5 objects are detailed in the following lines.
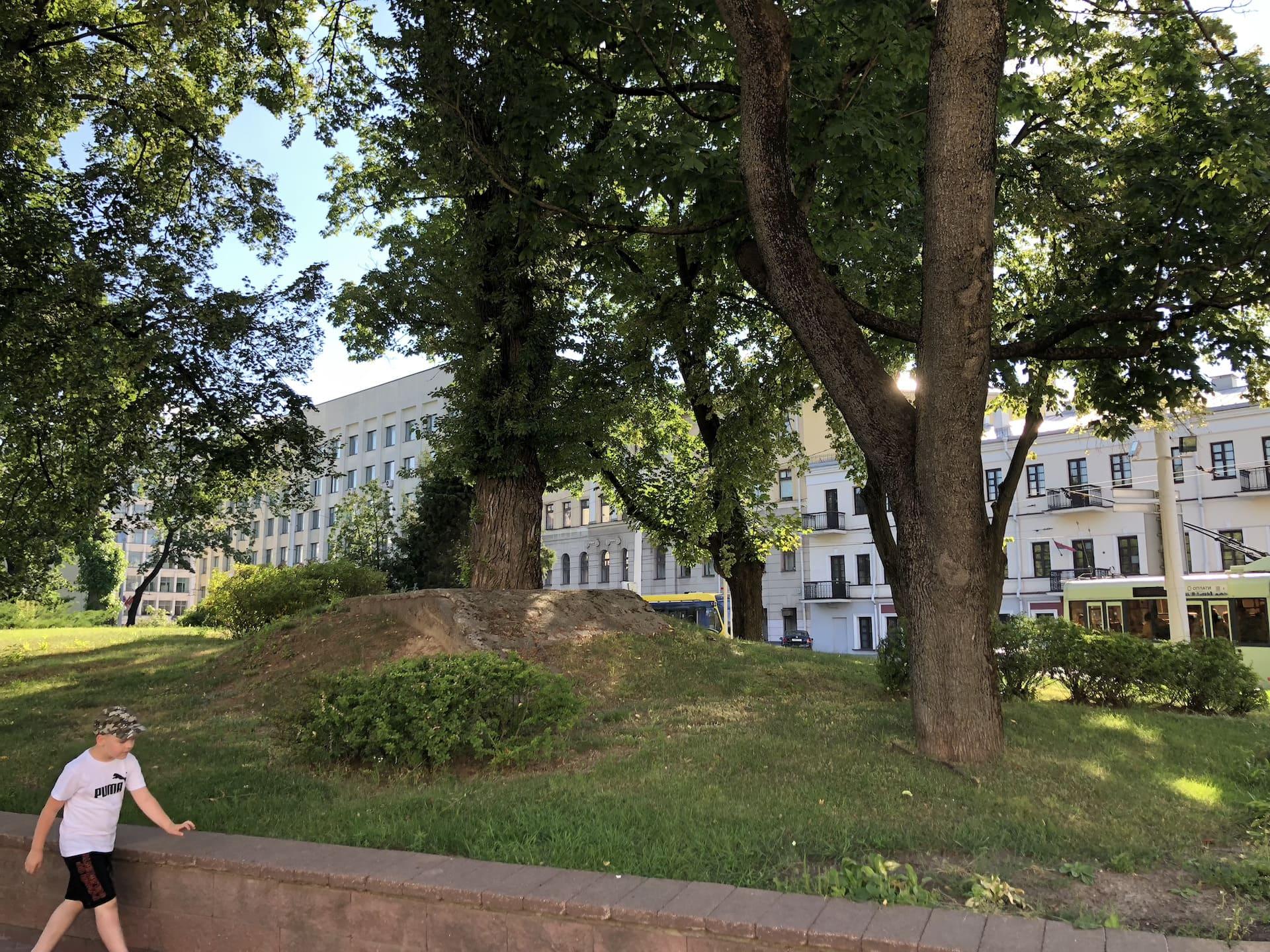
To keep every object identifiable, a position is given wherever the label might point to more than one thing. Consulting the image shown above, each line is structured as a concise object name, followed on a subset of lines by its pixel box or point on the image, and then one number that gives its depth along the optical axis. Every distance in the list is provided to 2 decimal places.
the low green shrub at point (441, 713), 6.21
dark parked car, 46.78
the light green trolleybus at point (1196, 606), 20.84
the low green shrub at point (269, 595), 16.69
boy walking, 4.33
